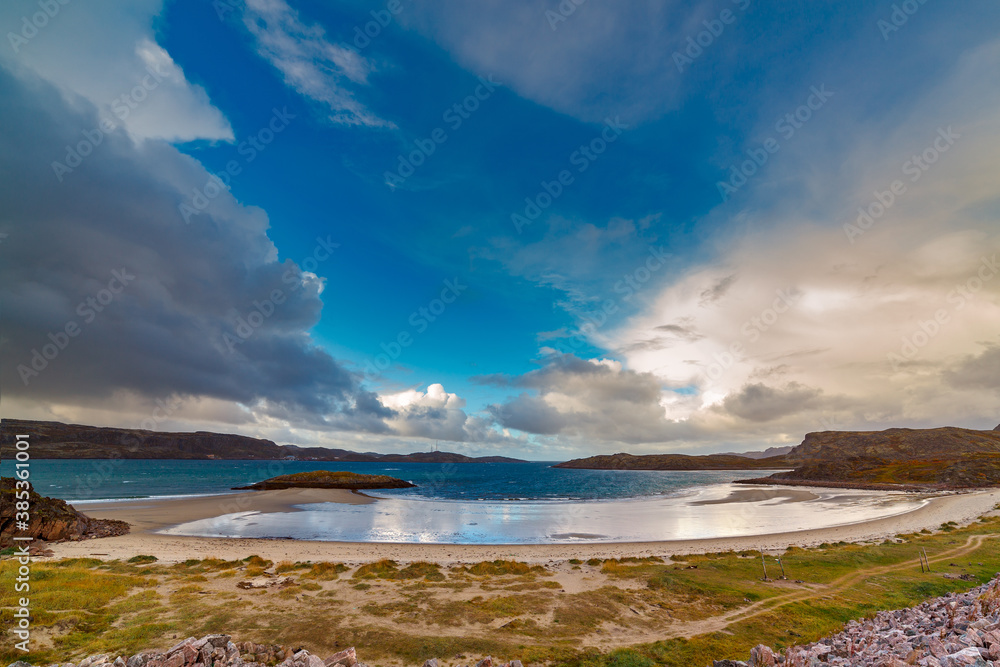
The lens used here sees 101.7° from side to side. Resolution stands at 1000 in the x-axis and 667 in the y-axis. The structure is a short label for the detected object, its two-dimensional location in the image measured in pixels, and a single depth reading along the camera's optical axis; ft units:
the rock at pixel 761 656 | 42.83
